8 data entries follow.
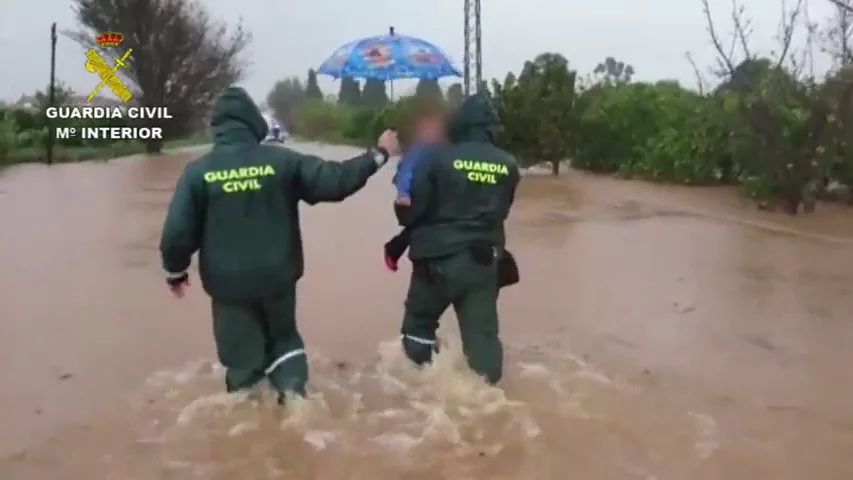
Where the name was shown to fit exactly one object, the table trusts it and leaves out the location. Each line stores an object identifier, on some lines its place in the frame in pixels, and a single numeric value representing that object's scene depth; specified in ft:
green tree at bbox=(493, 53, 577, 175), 59.26
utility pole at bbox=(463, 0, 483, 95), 79.89
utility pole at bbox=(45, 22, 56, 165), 83.99
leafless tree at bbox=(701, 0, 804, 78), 44.47
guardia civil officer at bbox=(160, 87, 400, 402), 15.29
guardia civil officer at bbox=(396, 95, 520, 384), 16.85
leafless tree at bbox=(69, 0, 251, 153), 109.40
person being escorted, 16.88
